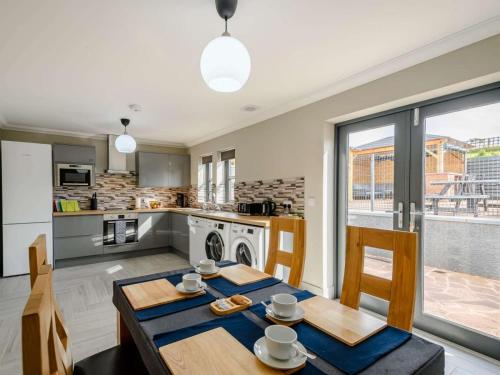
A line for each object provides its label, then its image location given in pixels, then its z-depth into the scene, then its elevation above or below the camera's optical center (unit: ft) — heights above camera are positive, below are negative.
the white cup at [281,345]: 2.66 -1.67
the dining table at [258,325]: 2.64 -1.83
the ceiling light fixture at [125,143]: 11.73 +1.76
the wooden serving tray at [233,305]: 3.69 -1.78
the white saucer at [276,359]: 2.59 -1.78
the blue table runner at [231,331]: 3.06 -1.82
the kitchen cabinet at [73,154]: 15.26 +1.70
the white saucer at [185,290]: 4.30 -1.76
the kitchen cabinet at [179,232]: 15.74 -3.07
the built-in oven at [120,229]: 15.72 -2.81
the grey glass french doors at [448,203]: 6.78 -0.54
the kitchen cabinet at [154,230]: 16.79 -3.08
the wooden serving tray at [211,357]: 2.57 -1.82
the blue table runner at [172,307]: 3.62 -1.81
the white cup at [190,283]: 4.36 -1.66
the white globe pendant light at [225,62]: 4.22 +1.97
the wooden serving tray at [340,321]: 3.19 -1.83
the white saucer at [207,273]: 5.16 -1.75
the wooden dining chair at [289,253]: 5.80 -1.54
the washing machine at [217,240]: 11.38 -2.66
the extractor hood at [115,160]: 17.33 +1.52
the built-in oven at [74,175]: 15.33 +0.46
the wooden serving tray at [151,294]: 3.97 -1.80
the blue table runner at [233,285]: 4.51 -1.83
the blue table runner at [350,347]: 2.69 -1.83
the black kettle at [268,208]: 12.25 -1.14
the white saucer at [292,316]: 3.51 -1.79
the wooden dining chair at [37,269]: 3.59 -1.20
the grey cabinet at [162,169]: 18.37 +0.98
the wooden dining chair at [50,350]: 1.82 -1.48
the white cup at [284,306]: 3.55 -1.65
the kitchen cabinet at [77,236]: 14.28 -2.99
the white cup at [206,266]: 5.25 -1.66
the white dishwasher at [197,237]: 13.32 -2.84
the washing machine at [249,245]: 9.52 -2.37
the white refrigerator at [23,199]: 12.85 -0.85
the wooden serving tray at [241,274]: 4.98 -1.83
